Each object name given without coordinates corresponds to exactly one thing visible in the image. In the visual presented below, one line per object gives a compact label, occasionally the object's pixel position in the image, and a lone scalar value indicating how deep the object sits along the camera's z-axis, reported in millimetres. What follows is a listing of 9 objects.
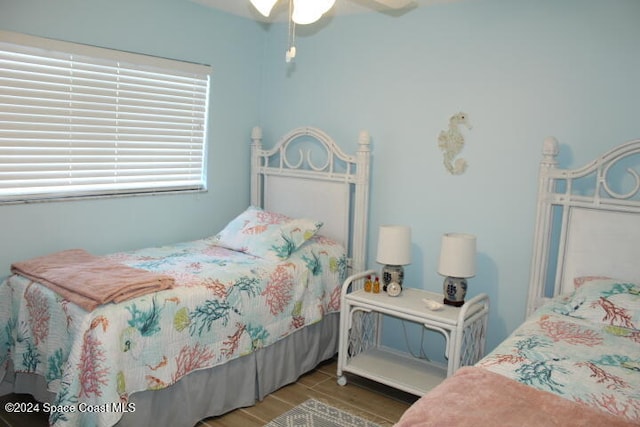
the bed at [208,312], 2154
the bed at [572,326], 1557
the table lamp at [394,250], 3033
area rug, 2645
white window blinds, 2697
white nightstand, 2691
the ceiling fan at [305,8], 1917
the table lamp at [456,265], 2826
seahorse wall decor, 3125
